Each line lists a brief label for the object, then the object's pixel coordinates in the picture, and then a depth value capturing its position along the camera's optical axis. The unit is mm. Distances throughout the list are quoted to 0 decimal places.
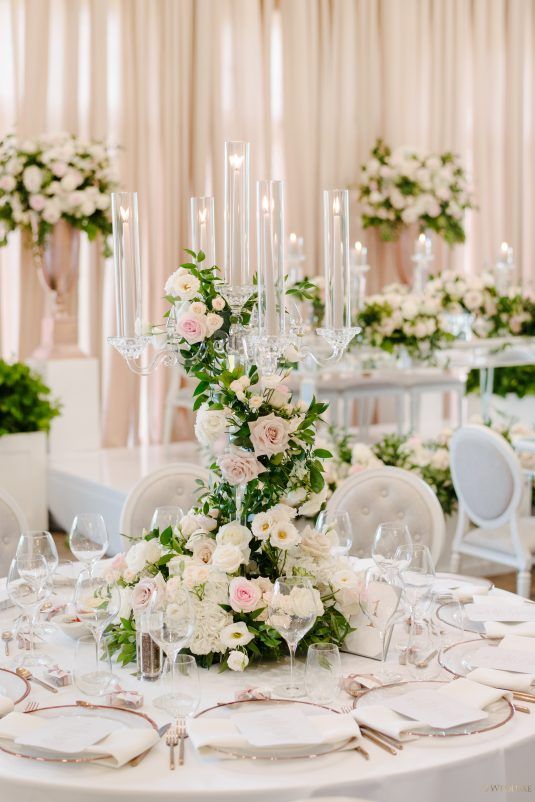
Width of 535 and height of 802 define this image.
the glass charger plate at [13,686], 2125
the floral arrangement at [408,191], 8359
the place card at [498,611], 2607
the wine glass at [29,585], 2328
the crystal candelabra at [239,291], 2361
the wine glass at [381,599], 2369
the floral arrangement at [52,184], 6512
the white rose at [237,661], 2240
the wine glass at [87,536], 2604
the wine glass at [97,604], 2180
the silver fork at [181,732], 1859
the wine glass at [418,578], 2273
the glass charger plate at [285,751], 1846
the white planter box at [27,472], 5953
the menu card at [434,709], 1964
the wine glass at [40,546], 2428
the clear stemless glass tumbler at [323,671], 2066
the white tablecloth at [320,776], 1765
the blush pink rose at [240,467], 2301
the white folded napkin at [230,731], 1859
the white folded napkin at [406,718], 1934
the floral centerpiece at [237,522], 2291
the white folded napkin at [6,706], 2033
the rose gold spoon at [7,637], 2461
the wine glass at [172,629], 2006
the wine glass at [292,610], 2119
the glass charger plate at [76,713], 1837
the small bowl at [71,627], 2492
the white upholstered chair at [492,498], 4355
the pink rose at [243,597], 2275
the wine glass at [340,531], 2713
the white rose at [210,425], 2353
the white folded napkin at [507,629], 2486
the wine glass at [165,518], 2658
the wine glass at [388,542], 2443
